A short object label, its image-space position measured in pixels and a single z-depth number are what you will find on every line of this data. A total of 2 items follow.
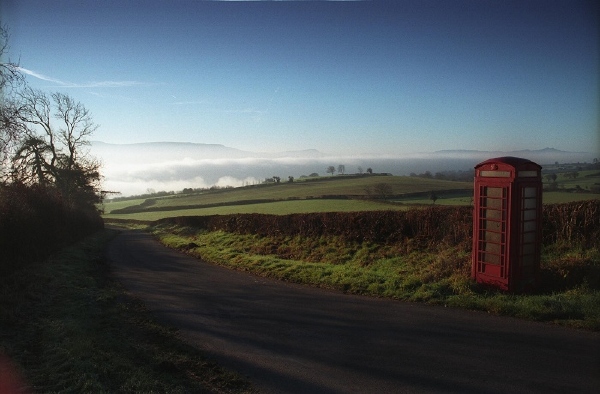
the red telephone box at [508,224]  8.99
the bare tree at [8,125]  12.06
